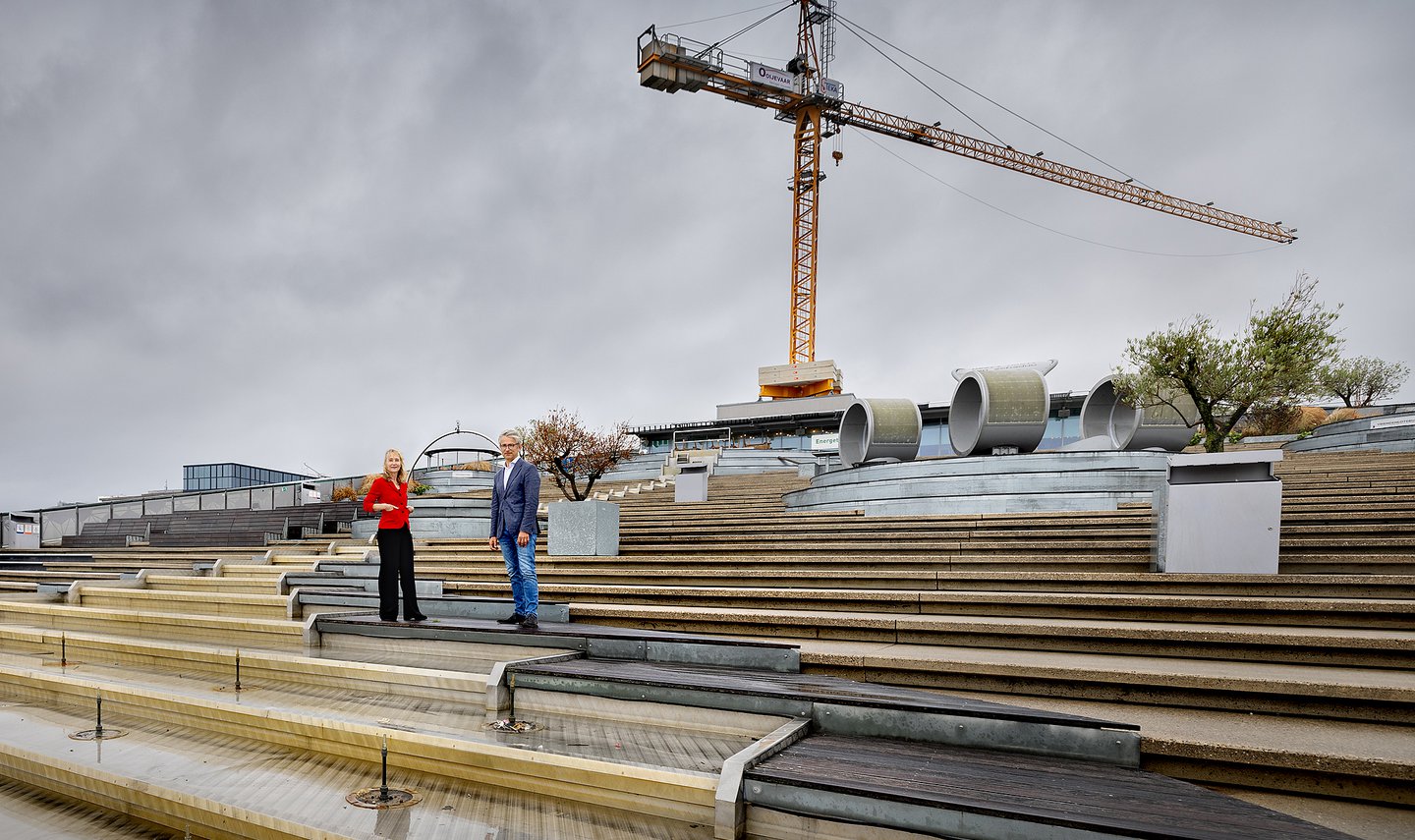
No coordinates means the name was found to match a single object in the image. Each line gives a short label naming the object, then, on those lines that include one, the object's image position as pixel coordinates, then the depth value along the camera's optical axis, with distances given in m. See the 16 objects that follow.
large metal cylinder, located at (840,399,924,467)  15.41
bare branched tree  13.55
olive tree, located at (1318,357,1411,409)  32.81
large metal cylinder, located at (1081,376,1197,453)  14.79
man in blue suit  6.42
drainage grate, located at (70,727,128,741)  4.71
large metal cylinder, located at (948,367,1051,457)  13.27
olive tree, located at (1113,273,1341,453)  11.43
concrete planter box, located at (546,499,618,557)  9.66
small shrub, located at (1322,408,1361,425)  27.91
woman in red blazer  6.43
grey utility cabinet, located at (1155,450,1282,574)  6.12
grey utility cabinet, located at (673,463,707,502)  16.73
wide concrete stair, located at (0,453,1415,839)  3.21
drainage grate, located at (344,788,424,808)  3.48
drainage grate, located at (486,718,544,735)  4.27
